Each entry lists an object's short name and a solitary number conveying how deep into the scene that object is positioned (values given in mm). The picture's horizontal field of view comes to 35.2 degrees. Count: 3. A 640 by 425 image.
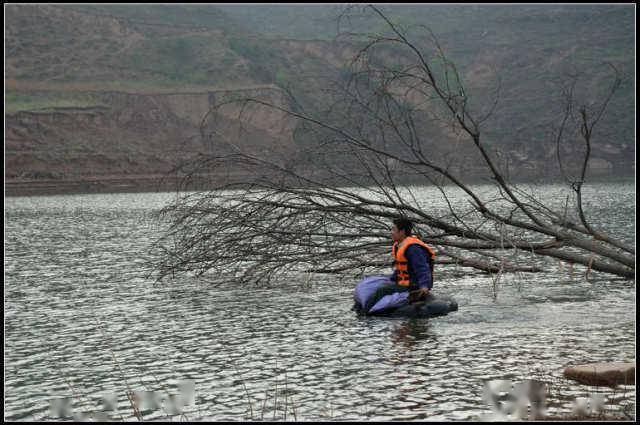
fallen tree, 13594
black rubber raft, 13883
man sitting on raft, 13570
